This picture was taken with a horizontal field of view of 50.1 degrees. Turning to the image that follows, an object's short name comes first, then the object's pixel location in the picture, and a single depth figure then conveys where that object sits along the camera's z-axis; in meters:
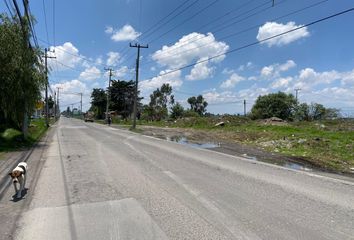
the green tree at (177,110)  99.29
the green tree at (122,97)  112.31
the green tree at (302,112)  77.31
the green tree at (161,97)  105.88
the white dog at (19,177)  8.31
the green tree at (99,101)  130.69
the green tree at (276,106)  85.56
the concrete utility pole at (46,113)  59.06
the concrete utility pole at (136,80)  48.63
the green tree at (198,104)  124.19
